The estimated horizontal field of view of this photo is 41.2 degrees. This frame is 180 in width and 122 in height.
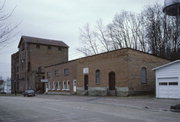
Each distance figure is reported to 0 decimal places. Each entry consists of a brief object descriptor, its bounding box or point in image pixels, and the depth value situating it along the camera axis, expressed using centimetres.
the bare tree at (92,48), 5925
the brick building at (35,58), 6038
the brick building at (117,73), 3086
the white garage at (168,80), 2505
